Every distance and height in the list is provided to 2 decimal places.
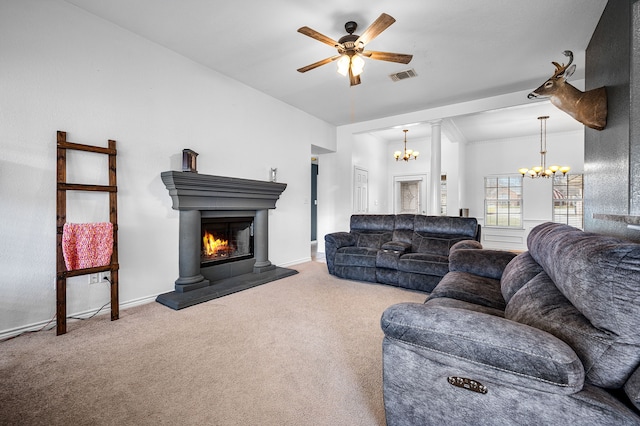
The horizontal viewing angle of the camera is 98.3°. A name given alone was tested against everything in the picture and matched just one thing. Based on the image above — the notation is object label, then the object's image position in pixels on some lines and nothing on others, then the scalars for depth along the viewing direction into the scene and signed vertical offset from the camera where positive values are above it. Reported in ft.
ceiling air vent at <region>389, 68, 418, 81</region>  12.46 +6.29
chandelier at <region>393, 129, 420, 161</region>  22.59 +4.68
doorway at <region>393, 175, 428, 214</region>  26.75 +1.79
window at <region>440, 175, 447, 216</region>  24.30 +1.67
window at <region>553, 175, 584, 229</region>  21.91 +0.92
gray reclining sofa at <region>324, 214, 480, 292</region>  11.67 -1.80
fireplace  10.54 -1.15
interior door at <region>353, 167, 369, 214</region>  21.71 +1.62
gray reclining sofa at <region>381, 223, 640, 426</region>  2.72 -1.57
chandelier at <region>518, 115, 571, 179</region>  19.49 +3.35
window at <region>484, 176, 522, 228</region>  23.84 +0.89
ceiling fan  8.19 +5.14
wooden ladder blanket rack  7.63 -0.21
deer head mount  8.21 +3.53
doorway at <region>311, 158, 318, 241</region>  24.98 +0.77
